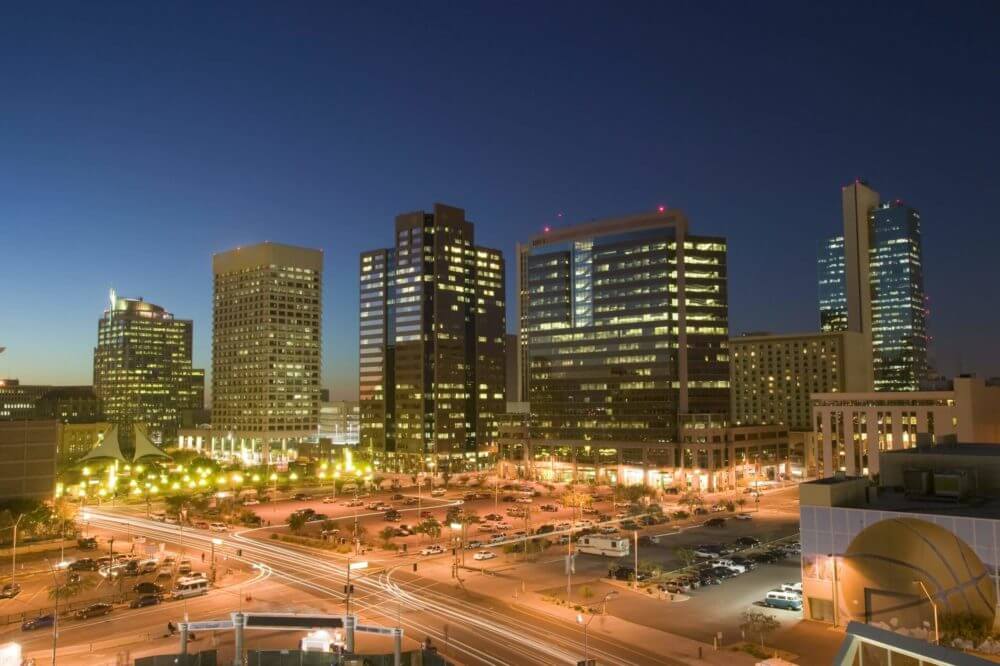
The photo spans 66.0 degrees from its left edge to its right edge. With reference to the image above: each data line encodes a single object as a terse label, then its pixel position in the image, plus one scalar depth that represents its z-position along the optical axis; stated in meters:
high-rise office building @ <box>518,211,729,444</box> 144.75
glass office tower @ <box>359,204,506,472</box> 188.00
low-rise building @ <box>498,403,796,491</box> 136.38
